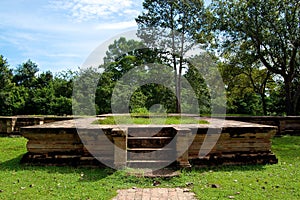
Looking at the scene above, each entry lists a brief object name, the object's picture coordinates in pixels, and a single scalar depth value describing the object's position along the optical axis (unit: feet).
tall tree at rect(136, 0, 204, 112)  65.05
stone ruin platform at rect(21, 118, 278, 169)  17.88
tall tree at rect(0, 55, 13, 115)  78.02
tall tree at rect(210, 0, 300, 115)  46.85
